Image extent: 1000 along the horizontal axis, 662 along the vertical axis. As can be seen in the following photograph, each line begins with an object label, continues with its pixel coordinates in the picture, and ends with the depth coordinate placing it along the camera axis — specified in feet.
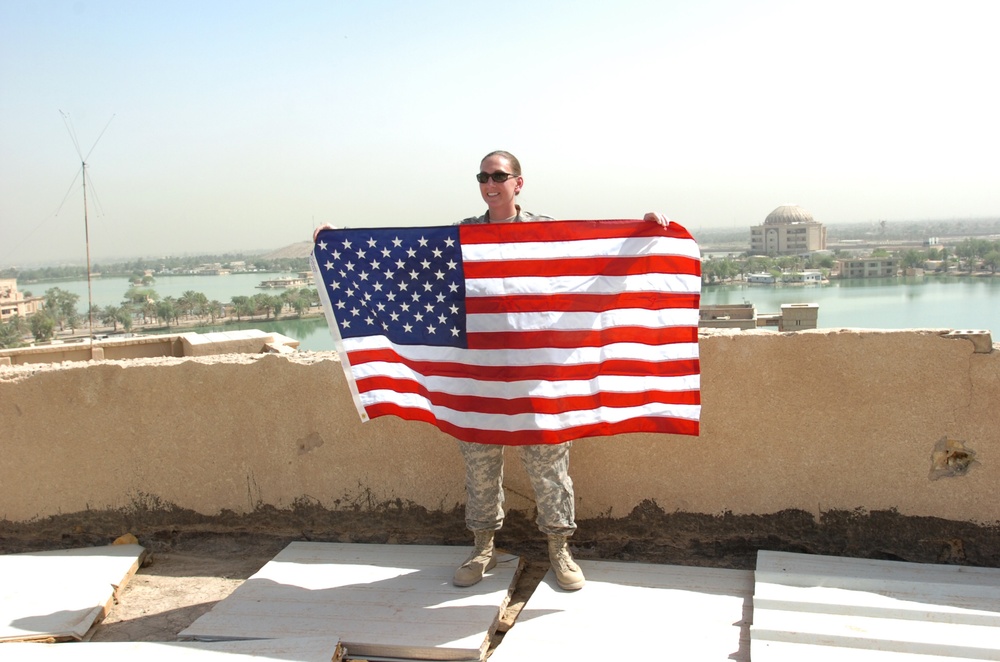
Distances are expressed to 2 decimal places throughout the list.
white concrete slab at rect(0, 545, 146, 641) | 11.41
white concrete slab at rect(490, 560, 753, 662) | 9.78
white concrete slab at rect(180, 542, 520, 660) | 10.28
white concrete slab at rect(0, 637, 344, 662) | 10.02
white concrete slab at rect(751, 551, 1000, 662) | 9.26
